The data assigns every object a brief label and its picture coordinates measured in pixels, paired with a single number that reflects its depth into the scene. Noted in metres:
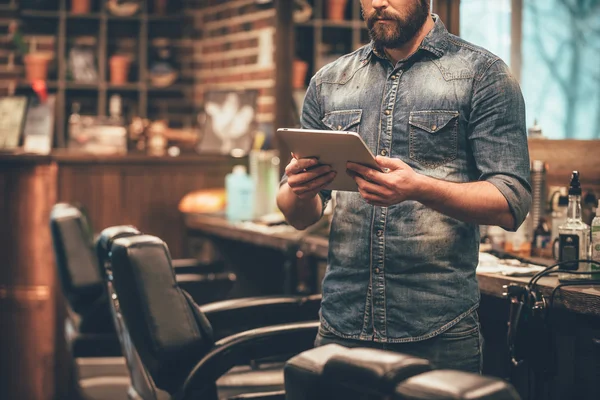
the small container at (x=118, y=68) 6.08
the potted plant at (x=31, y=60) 5.92
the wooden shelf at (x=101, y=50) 6.05
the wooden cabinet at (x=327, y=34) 4.85
